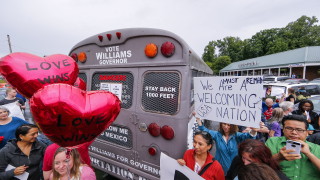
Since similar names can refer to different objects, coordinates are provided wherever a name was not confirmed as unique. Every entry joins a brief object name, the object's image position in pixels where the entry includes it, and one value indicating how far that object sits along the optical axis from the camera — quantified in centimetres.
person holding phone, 163
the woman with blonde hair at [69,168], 184
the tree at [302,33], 4381
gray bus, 240
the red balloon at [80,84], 236
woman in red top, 204
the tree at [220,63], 5412
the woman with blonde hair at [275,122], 359
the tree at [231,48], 5826
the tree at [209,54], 5912
